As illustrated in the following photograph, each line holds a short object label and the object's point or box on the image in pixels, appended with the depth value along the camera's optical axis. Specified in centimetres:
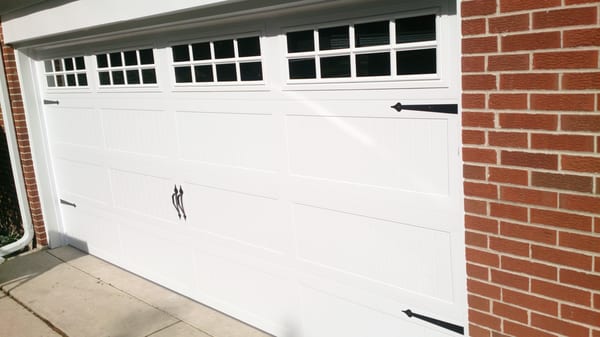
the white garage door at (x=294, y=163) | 311
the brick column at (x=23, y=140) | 658
